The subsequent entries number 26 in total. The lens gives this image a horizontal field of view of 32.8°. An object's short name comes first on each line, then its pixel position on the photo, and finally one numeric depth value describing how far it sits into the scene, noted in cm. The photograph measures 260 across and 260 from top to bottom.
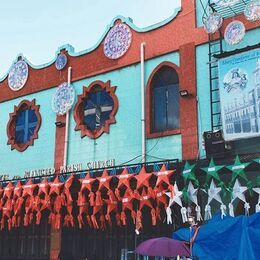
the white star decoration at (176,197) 1280
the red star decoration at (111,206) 1440
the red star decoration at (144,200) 1360
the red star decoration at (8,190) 1697
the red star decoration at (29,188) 1623
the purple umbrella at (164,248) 931
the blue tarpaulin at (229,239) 866
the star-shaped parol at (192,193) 1293
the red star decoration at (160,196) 1327
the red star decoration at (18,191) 1662
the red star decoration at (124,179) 1406
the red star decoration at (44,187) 1583
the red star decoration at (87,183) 1484
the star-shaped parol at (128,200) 1398
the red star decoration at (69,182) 1531
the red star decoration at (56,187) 1553
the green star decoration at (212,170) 1242
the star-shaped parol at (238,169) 1195
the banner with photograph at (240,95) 1314
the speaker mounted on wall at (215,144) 1354
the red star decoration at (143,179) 1359
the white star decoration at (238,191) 1198
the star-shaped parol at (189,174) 1285
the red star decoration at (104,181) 1451
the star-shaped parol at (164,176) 1319
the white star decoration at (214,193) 1252
